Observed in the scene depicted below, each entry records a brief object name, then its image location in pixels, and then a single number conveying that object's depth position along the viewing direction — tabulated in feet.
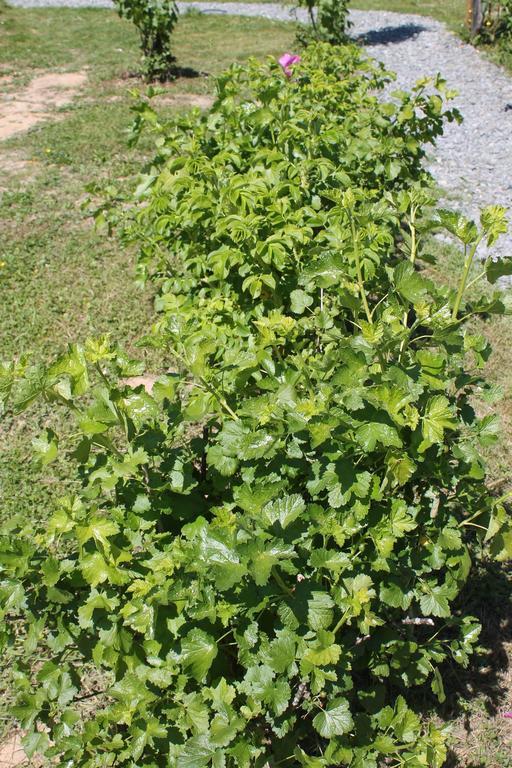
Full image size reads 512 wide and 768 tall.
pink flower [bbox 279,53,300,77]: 14.34
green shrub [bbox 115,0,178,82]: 29.22
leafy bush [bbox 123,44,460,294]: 8.00
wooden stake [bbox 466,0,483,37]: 34.35
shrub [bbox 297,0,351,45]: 30.55
